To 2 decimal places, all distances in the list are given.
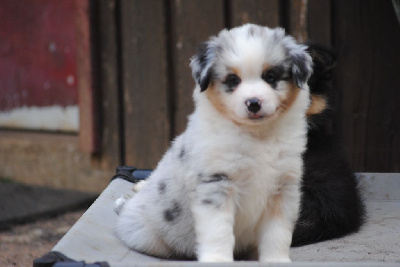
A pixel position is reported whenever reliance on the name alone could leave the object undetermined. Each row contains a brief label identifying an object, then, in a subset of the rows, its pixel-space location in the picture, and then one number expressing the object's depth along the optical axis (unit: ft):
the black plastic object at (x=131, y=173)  24.28
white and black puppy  14.39
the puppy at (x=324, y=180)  19.15
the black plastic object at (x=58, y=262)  13.89
